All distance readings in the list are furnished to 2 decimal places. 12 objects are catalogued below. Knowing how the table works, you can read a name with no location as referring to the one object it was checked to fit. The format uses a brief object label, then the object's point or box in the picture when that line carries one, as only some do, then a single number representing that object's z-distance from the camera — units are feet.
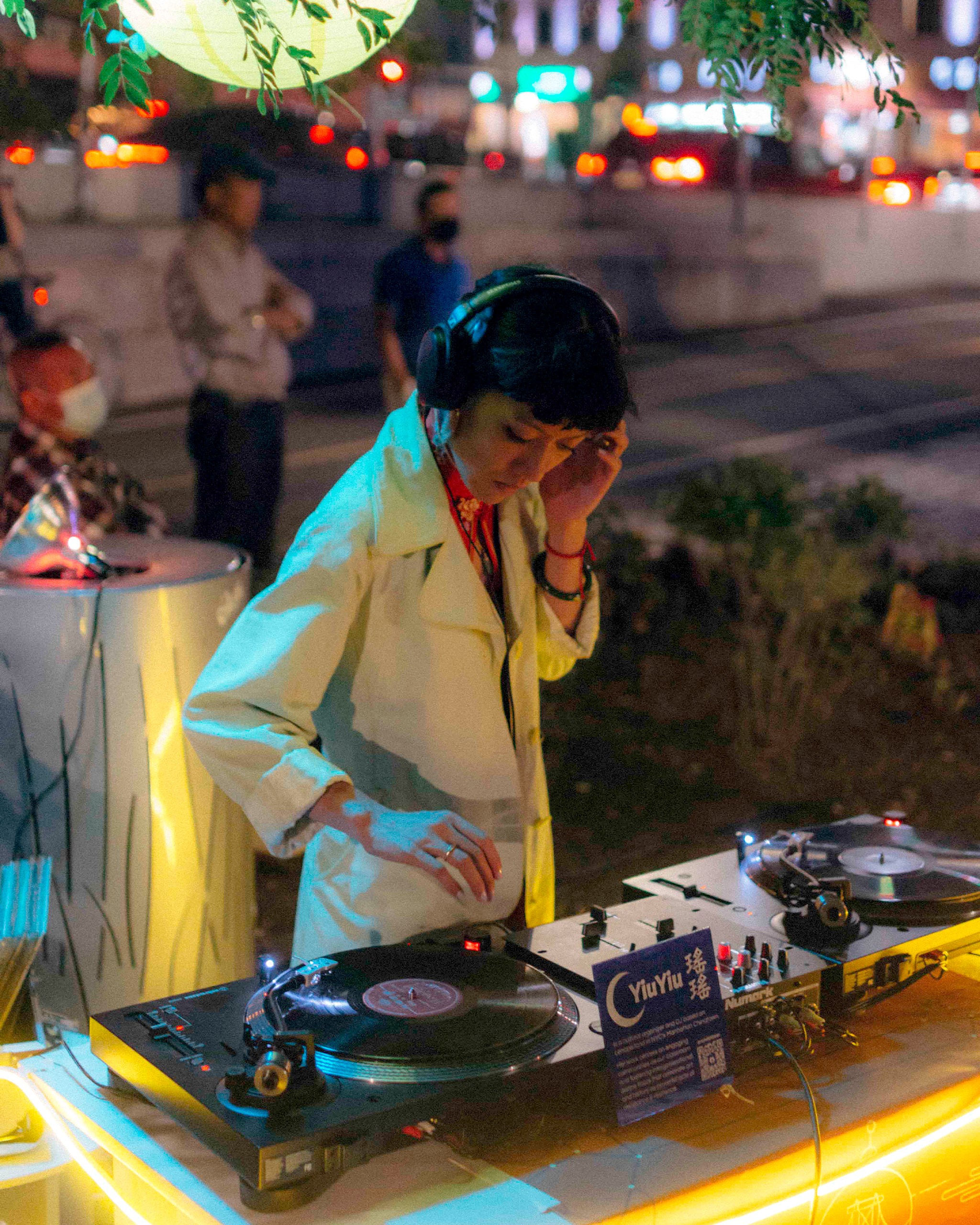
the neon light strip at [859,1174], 4.92
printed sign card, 4.90
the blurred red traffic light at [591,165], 70.64
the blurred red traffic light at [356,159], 53.72
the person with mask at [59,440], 11.89
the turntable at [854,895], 5.77
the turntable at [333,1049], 4.47
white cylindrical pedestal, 9.19
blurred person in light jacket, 18.89
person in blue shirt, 20.97
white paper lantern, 7.23
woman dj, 5.65
